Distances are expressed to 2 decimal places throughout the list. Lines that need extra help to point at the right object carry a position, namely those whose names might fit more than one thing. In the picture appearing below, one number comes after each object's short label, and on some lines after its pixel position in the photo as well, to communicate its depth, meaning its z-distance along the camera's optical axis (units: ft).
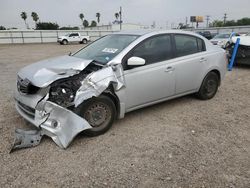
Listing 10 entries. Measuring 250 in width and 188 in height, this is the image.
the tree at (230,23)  234.17
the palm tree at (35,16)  241.76
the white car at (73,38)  102.50
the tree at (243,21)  219.96
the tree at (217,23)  256.40
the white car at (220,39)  49.49
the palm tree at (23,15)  244.87
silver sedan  9.73
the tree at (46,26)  199.62
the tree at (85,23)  291.48
